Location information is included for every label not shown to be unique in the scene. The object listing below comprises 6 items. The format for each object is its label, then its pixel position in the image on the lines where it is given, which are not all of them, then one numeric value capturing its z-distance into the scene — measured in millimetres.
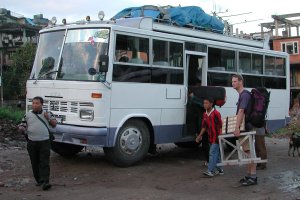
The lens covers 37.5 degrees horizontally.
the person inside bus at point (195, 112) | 9812
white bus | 8312
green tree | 36812
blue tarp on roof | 10391
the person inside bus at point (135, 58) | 8809
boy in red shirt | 8109
